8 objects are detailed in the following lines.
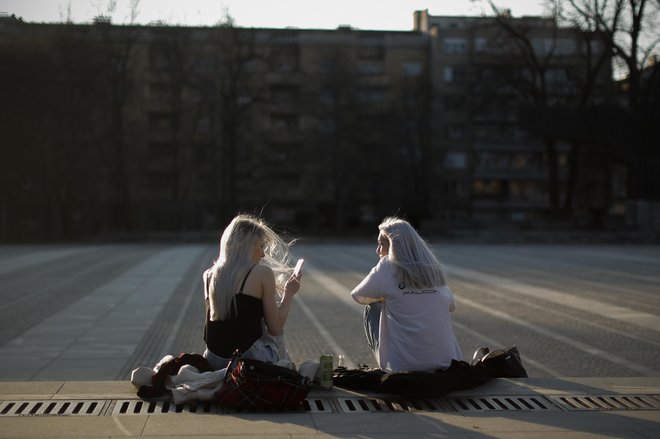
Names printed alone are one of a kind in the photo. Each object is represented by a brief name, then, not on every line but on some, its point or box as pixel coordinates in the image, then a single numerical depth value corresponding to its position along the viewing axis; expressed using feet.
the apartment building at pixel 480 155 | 240.94
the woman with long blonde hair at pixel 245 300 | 20.90
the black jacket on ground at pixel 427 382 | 20.81
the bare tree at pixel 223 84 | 158.71
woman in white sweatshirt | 21.67
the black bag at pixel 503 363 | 23.66
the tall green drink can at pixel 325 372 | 21.77
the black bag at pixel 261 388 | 19.72
